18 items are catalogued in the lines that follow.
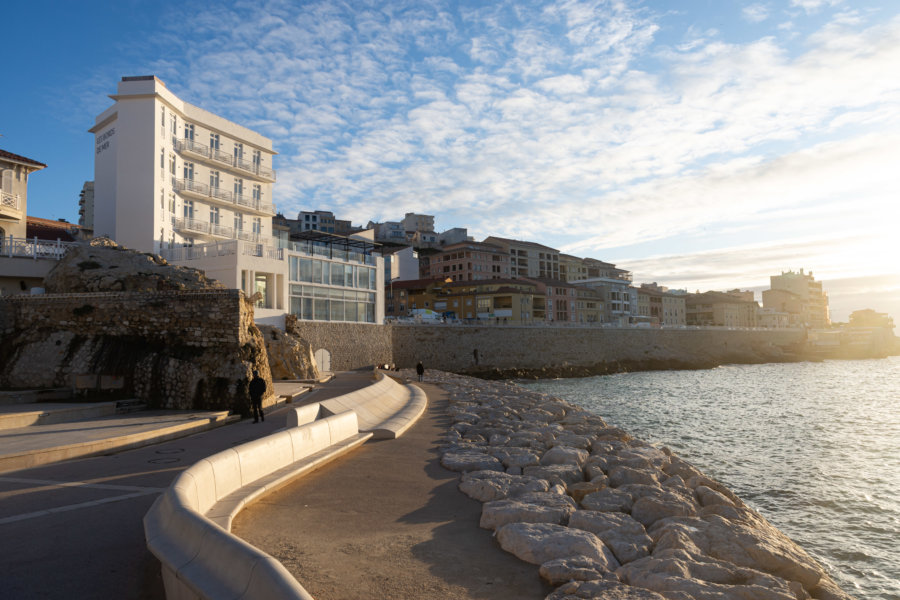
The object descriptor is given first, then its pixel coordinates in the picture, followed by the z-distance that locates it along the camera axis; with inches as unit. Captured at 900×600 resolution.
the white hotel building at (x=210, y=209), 1531.7
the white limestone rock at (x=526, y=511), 300.2
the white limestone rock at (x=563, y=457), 475.8
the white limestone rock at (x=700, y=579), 233.6
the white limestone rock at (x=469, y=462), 444.1
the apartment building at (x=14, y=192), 1272.1
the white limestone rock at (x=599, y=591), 216.5
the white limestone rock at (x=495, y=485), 355.6
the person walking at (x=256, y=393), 666.2
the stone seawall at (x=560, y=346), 2309.3
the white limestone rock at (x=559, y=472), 427.5
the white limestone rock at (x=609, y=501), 362.0
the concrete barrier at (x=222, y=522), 161.6
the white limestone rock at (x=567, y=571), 232.4
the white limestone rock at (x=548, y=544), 256.1
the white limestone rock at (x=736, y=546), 292.8
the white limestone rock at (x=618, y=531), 280.1
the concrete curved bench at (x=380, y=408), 541.6
